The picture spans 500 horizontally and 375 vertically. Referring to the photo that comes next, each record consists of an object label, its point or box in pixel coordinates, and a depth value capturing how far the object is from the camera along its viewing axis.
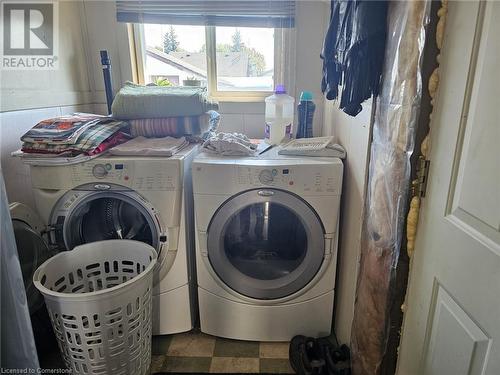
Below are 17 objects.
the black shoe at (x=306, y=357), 1.27
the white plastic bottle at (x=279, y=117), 1.71
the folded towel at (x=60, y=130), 1.28
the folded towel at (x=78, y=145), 1.27
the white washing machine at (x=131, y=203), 1.28
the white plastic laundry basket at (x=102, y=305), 1.02
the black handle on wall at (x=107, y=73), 1.81
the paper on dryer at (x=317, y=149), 1.35
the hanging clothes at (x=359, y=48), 0.90
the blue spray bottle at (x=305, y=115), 1.64
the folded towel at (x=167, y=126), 1.52
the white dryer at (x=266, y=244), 1.27
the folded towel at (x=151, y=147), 1.31
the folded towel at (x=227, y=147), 1.39
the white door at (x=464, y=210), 0.59
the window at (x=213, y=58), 1.98
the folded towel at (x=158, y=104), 1.48
